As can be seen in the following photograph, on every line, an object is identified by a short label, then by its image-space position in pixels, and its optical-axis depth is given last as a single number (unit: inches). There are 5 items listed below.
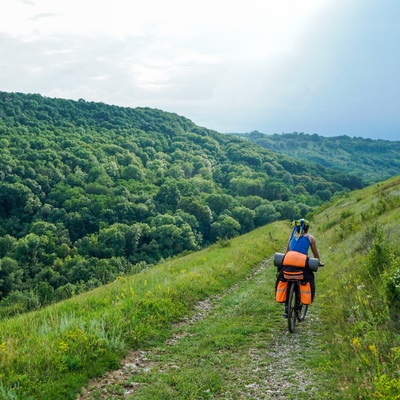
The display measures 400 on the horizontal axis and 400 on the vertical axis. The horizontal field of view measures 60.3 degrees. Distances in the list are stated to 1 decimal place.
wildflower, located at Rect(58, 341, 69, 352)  239.9
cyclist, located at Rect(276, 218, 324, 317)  311.4
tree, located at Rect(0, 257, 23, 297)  2551.7
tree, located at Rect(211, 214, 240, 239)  4258.6
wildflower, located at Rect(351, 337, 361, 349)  210.2
